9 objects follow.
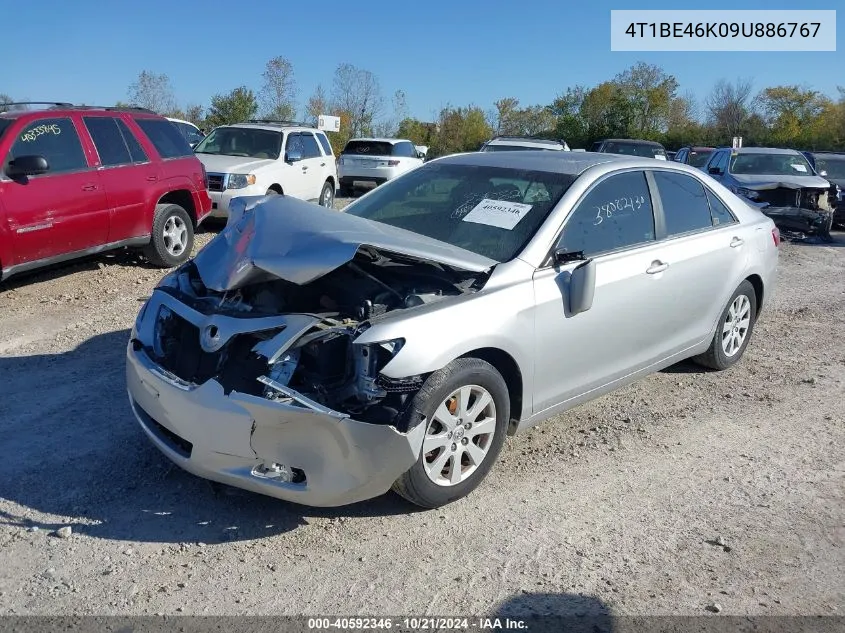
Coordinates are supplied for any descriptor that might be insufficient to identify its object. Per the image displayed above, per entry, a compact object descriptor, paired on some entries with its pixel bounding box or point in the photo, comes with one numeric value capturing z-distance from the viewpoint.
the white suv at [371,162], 19.08
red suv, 6.67
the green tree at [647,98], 41.12
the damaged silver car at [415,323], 3.27
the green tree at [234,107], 31.81
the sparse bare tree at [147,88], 35.00
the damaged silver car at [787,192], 12.95
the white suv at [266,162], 11.09
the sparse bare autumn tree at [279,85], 32.34
